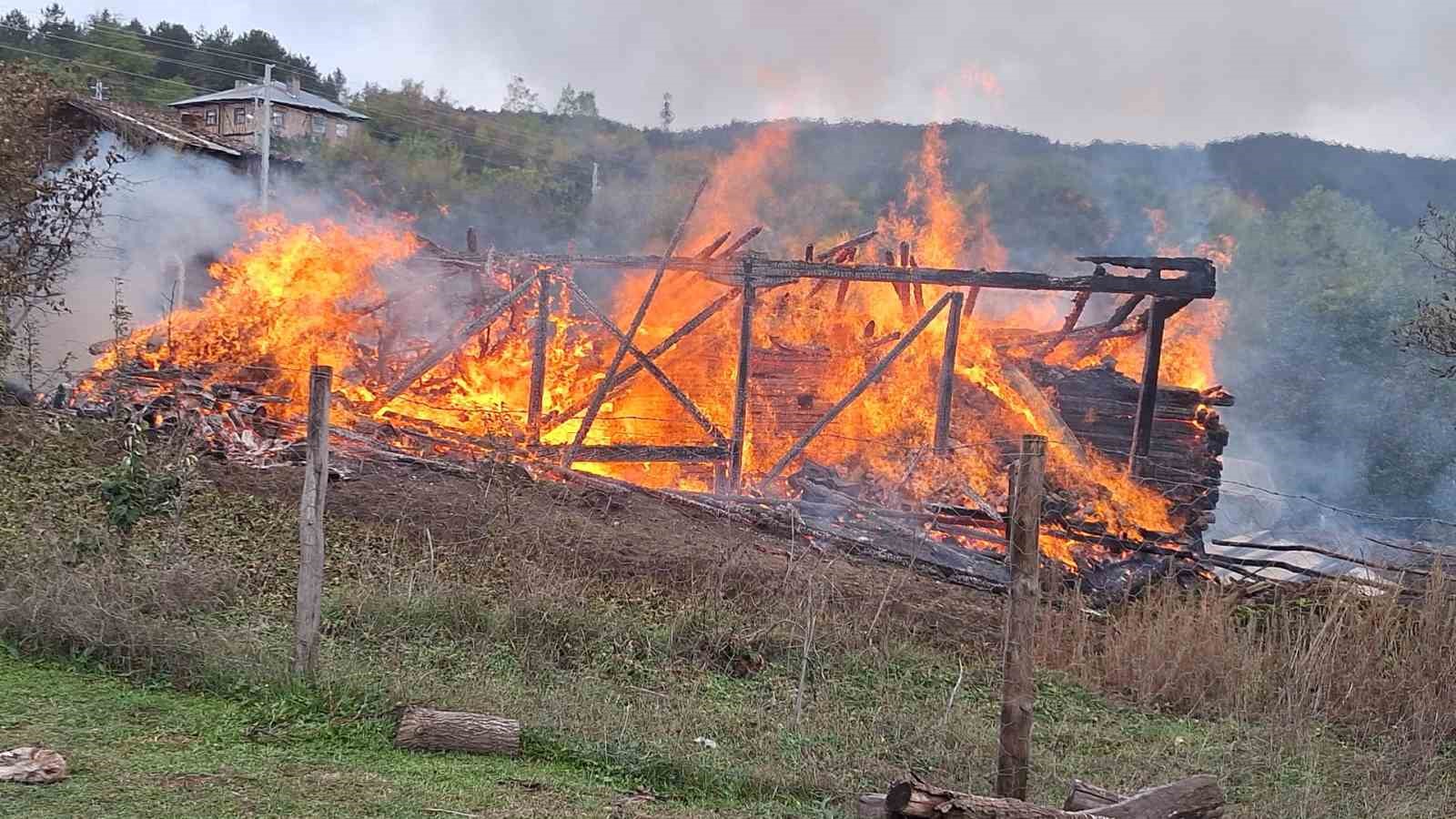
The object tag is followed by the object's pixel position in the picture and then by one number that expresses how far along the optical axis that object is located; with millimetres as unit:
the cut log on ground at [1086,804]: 4660
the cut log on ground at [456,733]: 5801
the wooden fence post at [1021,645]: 5469
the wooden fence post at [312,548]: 6266
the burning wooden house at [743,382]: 13641
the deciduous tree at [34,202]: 13398
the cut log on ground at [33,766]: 4922
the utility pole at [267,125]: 20841
